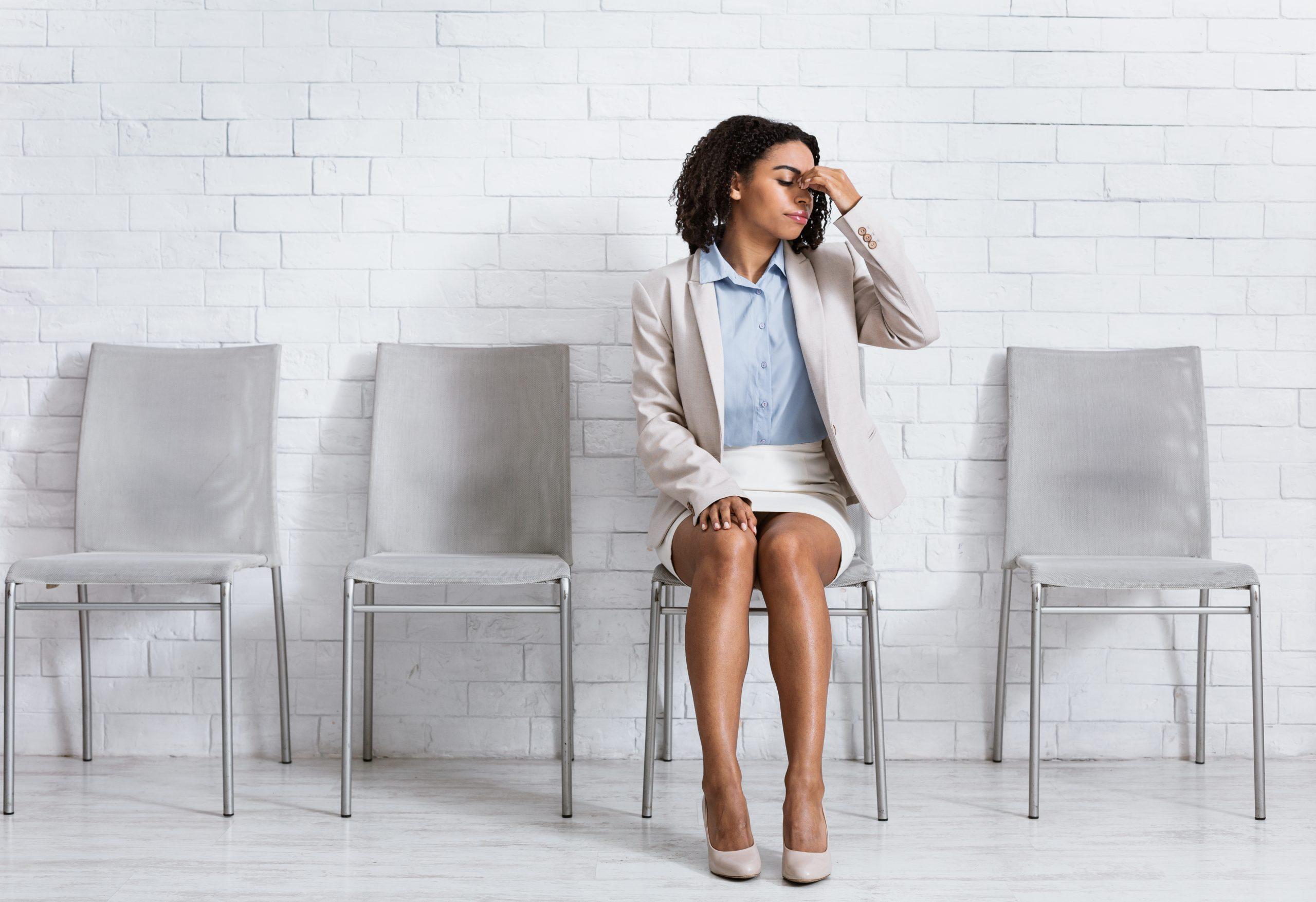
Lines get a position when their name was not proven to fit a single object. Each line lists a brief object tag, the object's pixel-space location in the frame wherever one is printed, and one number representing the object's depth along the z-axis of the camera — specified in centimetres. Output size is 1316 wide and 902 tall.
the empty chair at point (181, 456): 222
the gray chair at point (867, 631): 186
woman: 186
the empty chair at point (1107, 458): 220
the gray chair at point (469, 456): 221
